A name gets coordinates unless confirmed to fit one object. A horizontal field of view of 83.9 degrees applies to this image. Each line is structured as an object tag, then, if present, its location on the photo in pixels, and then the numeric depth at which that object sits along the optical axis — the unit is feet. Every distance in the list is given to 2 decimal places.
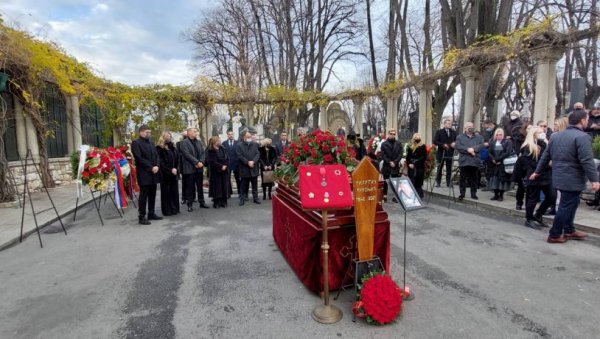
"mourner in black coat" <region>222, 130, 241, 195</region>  27.80
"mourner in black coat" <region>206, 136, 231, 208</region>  25.71
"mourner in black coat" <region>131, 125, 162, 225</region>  20.71
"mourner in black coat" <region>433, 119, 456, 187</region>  29.37
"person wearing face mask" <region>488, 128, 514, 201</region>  24.90
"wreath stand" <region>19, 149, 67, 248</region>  16.92
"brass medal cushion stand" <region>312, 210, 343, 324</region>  9.38
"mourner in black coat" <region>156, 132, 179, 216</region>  23.21
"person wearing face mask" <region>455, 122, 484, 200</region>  24.89
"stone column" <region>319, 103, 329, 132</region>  53.44
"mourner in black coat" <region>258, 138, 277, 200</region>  28.84
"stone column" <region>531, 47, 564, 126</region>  26.10
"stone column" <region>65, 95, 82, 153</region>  36.58
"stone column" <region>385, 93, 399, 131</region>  42.75
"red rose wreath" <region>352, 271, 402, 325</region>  9.04
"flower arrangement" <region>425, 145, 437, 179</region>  26.58
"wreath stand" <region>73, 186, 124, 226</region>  21.26
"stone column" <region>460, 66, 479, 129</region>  31.58
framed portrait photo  10.96
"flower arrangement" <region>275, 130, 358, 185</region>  13.10
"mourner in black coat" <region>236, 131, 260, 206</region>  26.63
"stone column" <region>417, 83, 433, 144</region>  37.17
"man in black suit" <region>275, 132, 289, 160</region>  32.01
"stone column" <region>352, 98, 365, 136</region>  48.91
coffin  10.78
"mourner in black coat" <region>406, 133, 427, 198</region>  25.73
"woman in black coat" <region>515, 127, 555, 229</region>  18.02
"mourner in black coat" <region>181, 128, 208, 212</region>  24.98
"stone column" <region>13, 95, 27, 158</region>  28.63
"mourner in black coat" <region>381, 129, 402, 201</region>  26.16
